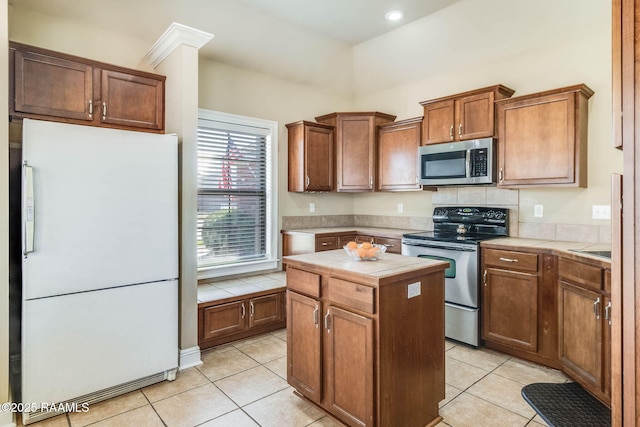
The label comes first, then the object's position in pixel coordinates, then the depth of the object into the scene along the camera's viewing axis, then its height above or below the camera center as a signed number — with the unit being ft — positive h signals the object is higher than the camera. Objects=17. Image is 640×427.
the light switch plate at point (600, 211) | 9.75 +0.02
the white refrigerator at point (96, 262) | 7.00 -1.09
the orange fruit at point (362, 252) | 7.10 -0.81
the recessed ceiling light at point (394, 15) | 11.64 +6.57
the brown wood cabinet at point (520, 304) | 9.19 -2.49
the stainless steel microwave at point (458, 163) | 10.98 +1.63
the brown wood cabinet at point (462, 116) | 10.98 +3.18
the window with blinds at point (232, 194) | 12.34 +0.66
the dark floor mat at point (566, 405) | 7.02 -4.11
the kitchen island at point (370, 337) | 5.89 -2.28
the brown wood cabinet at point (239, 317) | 10.35 -3.29
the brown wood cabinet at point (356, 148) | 14.38 +2.62
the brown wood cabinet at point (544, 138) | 9.43 +2.07
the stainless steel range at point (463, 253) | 10.42 -1.29
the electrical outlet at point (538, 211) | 11.02 +0.04
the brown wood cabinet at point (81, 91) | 7.68 +2.86
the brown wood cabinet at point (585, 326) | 7.44 -2.57
